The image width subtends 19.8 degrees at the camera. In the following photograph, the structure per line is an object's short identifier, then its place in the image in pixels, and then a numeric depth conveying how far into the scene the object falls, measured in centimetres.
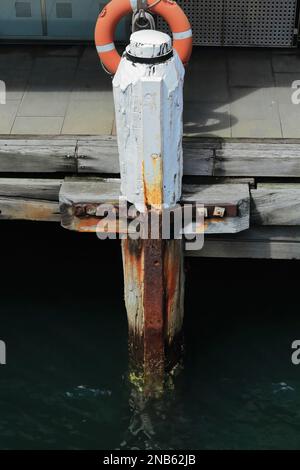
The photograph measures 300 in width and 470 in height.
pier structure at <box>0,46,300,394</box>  671
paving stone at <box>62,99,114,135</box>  742
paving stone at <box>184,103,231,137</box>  732
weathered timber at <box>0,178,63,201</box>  702
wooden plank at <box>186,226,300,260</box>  714
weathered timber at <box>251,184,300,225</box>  686
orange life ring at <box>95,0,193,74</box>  676
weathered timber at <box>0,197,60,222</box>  711
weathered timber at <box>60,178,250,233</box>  664
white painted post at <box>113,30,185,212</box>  586
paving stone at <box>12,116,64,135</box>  741
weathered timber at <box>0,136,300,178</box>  695
